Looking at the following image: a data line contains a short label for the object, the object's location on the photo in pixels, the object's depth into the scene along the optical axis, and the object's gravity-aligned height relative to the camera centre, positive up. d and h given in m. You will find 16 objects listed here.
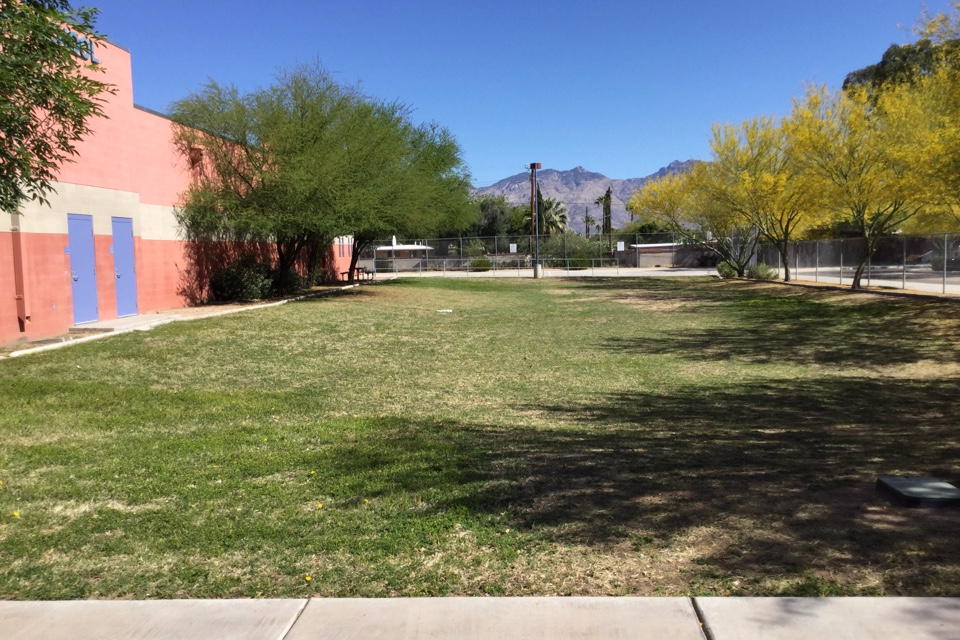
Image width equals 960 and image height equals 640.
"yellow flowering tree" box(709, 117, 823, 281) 32.19 +3.50
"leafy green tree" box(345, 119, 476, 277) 26.06 +3.19
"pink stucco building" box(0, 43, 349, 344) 14.23 +0.86
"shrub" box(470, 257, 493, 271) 59.28 -0.05
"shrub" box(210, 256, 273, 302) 24.30 -0.50
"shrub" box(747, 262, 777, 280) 41.18 -0.87
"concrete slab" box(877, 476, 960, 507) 5.29 -1.79
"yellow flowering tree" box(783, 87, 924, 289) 24.81 +3.43
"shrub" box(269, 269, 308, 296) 28.04 -0.57
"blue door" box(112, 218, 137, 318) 17.98 +0.11
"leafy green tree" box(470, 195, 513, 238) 97.31 +5.89
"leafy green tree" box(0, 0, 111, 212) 8.28 +2.30
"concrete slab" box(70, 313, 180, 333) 15.88 -1.20
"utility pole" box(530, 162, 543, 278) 52.25 +5.86
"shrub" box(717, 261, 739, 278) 47.04 -0.80
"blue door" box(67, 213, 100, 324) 15.92 +0.12
